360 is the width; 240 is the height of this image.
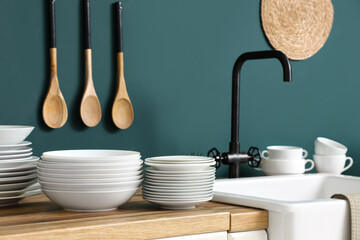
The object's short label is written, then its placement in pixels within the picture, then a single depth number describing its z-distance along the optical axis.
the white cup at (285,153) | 2.29
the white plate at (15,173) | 1.78
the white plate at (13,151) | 1.79
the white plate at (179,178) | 1.77
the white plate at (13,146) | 1.80
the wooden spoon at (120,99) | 2.21
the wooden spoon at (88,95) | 2.16
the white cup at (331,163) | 2.37
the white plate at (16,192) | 1.78
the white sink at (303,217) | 1.74
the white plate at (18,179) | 1.78
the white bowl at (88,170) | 1.72
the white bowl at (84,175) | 1.72
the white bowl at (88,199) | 1.73
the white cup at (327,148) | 2.37
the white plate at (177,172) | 1.77
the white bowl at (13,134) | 1.79
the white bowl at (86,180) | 1.72
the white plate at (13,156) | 1.79
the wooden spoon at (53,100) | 2.11
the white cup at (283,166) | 2.28
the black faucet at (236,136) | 2.21
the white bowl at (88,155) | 1.72
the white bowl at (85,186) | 1.72
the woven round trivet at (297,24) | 2.50
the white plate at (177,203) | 1.76
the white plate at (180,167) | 1.77
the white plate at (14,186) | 1.79
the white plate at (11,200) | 1.80
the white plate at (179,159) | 1.80
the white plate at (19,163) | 1.79
